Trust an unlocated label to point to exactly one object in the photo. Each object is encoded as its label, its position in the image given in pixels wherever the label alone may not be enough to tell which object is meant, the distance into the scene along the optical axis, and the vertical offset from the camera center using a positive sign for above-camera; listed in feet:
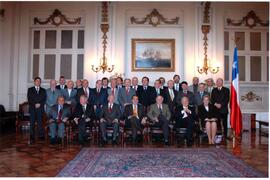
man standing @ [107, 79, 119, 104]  17.29 +0.27
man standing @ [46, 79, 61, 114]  16.86 -0.09
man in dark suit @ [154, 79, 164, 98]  17.53 +0.43
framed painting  23.78 +4.27
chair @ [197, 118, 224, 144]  16.23 -2.60
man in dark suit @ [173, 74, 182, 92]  18.32 +0.92
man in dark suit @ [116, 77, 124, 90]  17.82 +1.00
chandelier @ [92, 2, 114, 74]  23.28 +5.88
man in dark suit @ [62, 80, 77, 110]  17.38 -0.01
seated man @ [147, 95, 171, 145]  15.84 -1.46
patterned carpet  9.87 -3.50
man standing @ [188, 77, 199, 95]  18.71 +0.87
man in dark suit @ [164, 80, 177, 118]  17.29 -0.08
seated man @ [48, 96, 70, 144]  15.70 -1.78
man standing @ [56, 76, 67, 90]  18.24 +0.74
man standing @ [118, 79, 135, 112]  17.04 +0.04
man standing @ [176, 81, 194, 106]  17.19 +0.09
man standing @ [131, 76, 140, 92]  17.71 +0.85
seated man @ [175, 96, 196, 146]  15.92 -1.57
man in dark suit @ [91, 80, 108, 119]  16.97 -0.21
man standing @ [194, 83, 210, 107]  17.47 +0.03
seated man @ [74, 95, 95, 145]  15.68 -1.52
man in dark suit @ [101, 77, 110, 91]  17.59 +0.86
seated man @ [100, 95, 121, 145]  15.78 -1.64
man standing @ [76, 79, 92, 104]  17.27 +0.24
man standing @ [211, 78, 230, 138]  17.28 -0.27
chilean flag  17.04 -0.94
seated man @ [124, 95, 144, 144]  15.90 -1.52
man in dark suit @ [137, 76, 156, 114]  17.46 -0.02
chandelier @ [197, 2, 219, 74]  23.30 +5.48
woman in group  15.81 -1.57
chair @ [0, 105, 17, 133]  20.55 -2.49
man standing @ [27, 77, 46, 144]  16.38 -0.66
